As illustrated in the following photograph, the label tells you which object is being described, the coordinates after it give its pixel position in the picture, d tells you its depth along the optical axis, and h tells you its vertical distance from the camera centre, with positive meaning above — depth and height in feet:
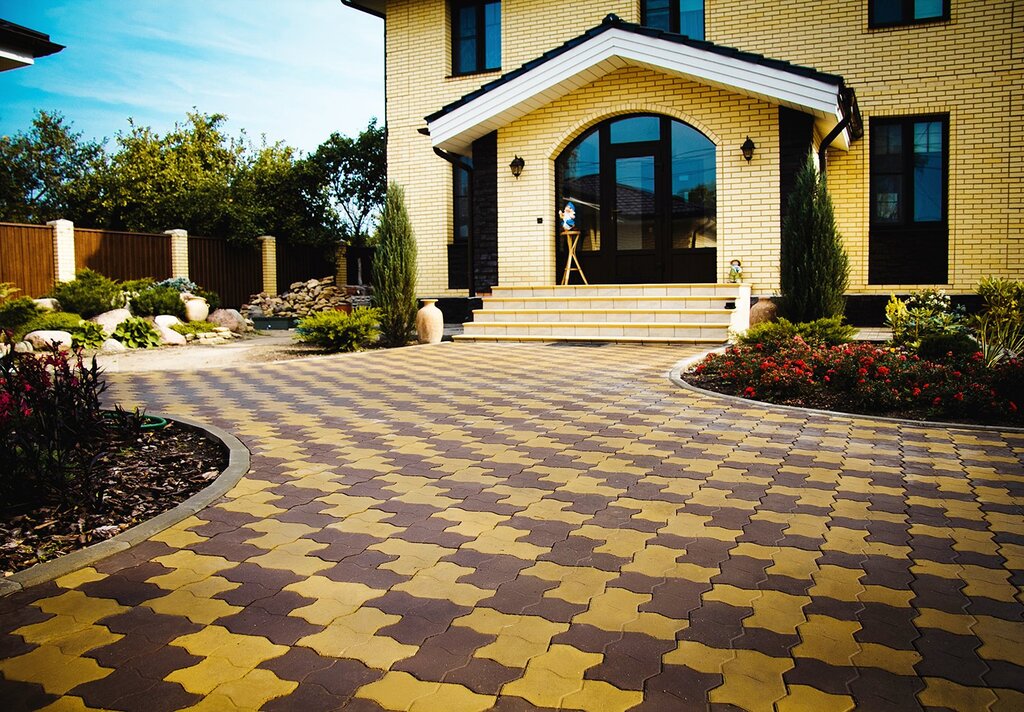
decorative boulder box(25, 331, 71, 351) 41.88 -1.41
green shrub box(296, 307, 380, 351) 40.11 -1.08
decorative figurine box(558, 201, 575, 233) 45.39 +5.66
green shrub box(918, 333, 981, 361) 24.91 -1.44
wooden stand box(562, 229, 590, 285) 45.47 +3.96
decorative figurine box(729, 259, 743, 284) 41.16 +1.98
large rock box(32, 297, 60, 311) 49.01 +0.65
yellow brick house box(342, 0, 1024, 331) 41.24 +9.85
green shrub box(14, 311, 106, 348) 43.98 -0.80
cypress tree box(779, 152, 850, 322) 33.50 +2.30
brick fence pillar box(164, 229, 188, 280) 64.44 +5.46
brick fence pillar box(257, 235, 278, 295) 72.23 +4.63
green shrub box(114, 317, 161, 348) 46.78 -1.40
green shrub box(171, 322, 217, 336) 51.03 -1.11
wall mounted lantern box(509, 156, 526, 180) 46.21 +9.12
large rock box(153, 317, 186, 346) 48.96 -1.69
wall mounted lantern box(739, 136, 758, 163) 40.88 +8.93
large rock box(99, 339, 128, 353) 44.15 -2.10
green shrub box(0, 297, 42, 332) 43.75 +0.00
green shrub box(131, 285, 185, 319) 51.42 +0.68
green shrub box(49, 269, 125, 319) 48.01 +1.21
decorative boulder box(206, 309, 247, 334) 56.24 -0.63
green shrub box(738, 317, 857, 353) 27.99 -1.08
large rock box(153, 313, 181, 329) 50.16 -0.59
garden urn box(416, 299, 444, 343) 42.73 -0.89
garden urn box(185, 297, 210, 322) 54.39 +0.16
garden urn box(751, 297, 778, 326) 36.35 -0.27
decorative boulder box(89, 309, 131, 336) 46.83 -0.39
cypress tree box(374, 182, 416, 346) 42.55 +2.25
